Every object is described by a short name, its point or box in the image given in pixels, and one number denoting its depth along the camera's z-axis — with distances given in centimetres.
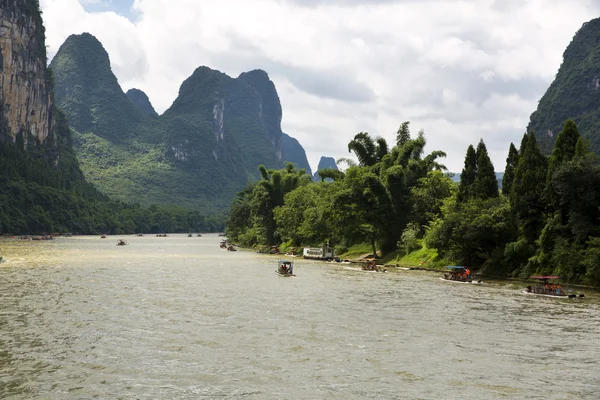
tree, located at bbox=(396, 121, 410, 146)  10344
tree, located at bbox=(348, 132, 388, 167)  9938
